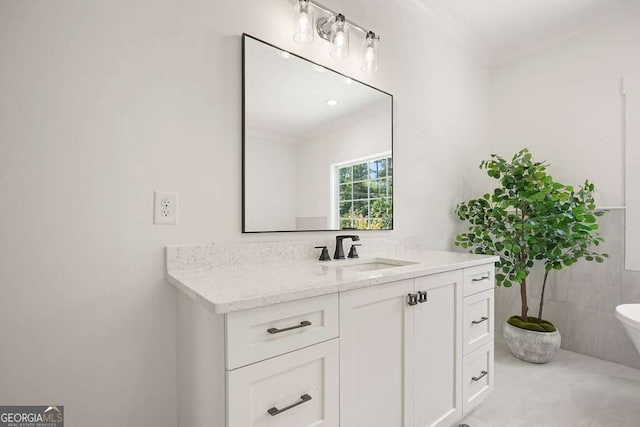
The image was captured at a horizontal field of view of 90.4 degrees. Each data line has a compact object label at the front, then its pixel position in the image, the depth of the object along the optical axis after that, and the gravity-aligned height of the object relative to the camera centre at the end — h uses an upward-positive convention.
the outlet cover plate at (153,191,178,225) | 1.20 +0.01
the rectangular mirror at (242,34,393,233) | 1.44 +0.34
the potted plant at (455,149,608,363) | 2.16 -0.13
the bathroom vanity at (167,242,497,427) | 0.86 -0.44
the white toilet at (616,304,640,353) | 1.61 -0.55
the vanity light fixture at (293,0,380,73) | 1.50 +0.93
